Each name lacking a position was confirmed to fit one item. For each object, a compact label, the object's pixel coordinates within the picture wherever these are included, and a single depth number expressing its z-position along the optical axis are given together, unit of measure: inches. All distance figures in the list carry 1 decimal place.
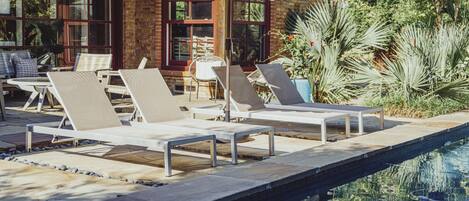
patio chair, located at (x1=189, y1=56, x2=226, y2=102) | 506.9
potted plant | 442.3
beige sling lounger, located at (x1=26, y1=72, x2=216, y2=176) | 238.7
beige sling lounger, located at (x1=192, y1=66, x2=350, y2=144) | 314.3
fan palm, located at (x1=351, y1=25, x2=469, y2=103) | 436.8
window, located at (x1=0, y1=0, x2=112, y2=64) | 504.4
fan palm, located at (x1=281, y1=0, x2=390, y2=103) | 440.5
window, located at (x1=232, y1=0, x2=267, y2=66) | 552.1
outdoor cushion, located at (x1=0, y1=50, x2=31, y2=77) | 462.0
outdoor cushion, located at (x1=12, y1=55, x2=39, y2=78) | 463.2
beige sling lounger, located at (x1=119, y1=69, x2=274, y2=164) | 271.1
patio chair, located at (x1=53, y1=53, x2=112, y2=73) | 486.6
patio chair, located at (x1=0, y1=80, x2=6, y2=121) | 359.6
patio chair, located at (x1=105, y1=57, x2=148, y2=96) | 411.8
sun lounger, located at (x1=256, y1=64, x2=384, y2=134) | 345.4
